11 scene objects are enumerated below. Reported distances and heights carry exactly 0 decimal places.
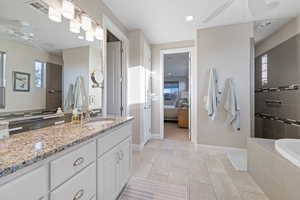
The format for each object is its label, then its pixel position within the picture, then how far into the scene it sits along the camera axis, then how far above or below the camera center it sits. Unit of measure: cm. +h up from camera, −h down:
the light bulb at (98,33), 207 +100
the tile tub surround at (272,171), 131 -78
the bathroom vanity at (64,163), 62 -36
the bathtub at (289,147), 133 -53
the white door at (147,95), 358 +15
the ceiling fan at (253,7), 163 +159
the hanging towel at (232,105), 282 -8
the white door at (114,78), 314 +50
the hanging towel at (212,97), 292 +8
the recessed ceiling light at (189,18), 277 +164
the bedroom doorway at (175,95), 485 +34
